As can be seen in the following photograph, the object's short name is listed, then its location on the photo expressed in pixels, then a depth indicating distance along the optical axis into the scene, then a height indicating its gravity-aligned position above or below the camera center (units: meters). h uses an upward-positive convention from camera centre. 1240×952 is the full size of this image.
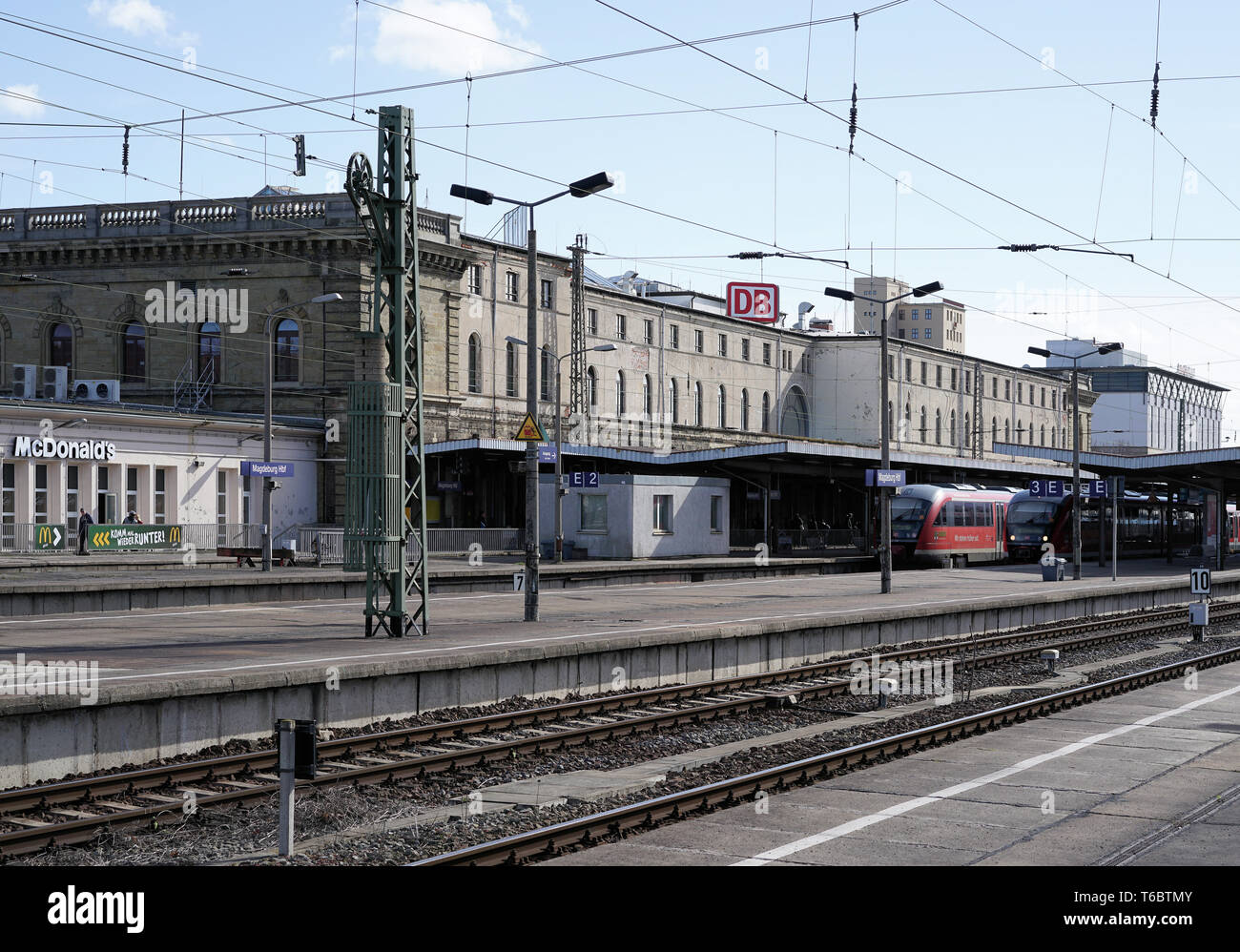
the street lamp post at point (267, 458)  35.94 +1.36
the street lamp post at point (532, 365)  22.62 +2.60
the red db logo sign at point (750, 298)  72.38 +11.40
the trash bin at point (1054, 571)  40.94 -1.52
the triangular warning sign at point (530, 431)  23.50 +1.37
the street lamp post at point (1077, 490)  38.47 +0.84
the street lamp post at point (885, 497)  32.72 +0.49
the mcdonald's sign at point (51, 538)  41.25 -0.90
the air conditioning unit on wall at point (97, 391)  50.19 +4.21
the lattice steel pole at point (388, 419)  20.44 +1.34
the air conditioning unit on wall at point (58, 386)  51.16 +4.41
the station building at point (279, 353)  48.03 +6.19
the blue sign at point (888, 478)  32.41 +0.92
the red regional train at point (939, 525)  51.25 -0.24
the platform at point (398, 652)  13.35 -1.90
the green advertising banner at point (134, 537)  41.47 -0.86
